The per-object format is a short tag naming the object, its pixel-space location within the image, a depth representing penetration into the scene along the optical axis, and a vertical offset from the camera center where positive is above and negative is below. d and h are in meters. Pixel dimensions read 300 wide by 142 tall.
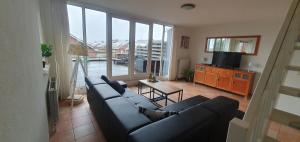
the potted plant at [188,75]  5.55 -0.70
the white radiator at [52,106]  2.01 -0.81
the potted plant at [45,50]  2.12 +0.03
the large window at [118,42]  3.40 +0.39
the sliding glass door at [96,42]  3.50 +0.33
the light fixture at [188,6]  2.84 +1.08
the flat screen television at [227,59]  4.36 -0.01
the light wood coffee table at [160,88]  2.90 -0.70
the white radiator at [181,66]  5.69 -0.37
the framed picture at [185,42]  5.61 +0.64
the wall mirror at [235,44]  4.18 +0.51
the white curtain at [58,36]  2.78 +0.35
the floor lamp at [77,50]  2.65 +0.06
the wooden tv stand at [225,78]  3.99 -0.63
